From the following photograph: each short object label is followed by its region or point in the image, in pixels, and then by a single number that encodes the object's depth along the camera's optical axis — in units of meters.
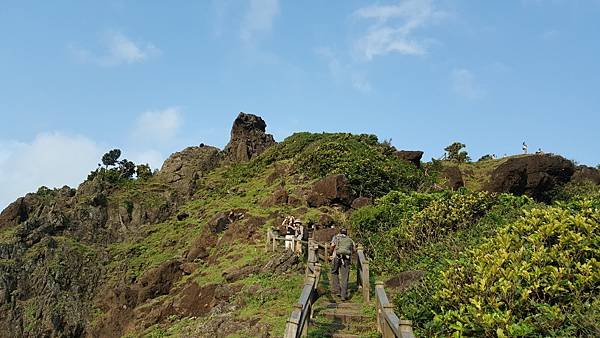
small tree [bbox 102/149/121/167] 54.25
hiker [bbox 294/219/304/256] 19.31
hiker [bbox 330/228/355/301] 13.18
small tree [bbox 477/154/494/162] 46.09
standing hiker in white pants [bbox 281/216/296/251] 19.75
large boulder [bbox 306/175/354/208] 26.62
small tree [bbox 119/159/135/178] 47.37
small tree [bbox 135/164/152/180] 45.88
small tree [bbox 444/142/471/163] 46.09
